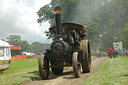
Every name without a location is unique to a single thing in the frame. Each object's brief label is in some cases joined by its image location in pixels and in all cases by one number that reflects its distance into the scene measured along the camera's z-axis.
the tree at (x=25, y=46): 135.12
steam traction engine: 9.80
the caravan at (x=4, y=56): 13.43
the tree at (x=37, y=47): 183.62
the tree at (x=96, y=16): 42.44
